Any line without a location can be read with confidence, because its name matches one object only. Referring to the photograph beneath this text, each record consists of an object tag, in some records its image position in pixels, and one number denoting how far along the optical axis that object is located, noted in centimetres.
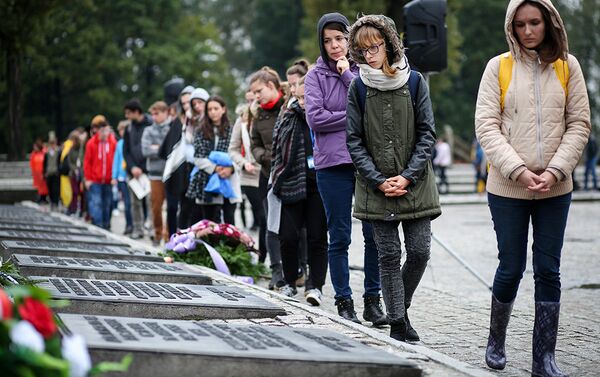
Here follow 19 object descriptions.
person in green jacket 622
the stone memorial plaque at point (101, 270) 708
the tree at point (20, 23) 3078
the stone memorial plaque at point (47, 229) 1254
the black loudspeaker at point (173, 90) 1712
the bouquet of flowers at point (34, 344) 272
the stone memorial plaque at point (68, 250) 854
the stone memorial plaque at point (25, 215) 1644
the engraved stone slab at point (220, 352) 384
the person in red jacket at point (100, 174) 1789
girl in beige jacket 552
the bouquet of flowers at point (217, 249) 988
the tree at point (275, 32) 6694
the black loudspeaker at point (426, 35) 1089
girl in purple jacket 733
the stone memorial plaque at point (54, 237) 1047
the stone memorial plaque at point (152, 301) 554
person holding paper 1639
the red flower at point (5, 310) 280
